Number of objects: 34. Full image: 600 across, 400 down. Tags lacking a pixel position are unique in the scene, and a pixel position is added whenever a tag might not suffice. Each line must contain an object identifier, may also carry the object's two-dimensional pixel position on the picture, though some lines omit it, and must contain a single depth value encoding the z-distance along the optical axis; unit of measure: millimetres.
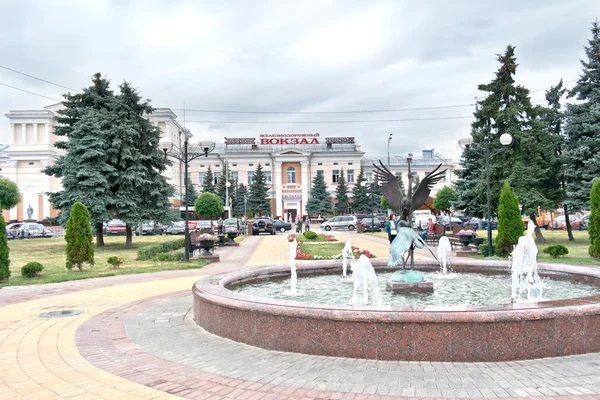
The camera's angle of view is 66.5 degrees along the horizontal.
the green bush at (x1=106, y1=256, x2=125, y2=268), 15086
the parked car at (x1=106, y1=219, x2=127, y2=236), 39875
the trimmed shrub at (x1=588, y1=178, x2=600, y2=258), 14174
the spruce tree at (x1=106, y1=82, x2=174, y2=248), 24453
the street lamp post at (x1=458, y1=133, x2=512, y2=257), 14996
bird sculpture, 8445
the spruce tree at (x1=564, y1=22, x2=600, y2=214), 22359
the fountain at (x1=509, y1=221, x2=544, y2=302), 8002
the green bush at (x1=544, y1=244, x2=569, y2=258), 15160
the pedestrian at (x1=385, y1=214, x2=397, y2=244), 16666
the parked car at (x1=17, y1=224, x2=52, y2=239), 37475
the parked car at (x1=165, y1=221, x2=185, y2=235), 40875
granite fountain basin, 4848
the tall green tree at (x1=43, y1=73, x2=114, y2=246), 23453
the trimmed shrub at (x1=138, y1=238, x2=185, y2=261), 18266
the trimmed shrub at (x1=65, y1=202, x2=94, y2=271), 13988
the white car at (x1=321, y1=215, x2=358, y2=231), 46469
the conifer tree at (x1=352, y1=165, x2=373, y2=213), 65750
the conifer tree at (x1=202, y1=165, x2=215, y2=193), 68812
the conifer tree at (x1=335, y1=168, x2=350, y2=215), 68438
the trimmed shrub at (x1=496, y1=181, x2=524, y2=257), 15398
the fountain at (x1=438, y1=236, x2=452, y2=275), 10977
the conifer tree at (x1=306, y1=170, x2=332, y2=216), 68125
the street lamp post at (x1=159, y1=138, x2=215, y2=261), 17172
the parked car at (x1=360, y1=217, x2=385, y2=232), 41719
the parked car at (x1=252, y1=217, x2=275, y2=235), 40438
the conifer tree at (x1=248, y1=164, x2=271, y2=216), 65938
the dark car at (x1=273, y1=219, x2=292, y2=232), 44959
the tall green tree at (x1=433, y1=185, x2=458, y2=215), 43219
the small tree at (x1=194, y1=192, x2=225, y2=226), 39812
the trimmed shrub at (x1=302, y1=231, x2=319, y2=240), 29212
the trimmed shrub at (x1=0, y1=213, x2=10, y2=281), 11789
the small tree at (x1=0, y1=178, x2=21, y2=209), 44219
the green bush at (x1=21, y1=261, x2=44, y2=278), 12984
